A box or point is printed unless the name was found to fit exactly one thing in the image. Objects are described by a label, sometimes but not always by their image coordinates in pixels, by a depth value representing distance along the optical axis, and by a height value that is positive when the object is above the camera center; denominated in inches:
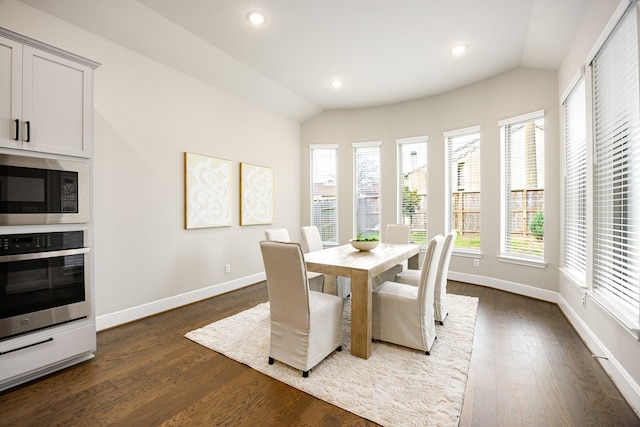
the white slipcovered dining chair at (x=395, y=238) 146.6 -14.1
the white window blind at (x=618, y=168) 76.6 +13.0
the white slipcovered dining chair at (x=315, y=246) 139.8 -17.7
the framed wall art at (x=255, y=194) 175.6 +11.2
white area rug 68.2 -45.2
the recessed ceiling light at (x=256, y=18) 112.0 +75.3
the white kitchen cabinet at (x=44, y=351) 75.0 -38.1
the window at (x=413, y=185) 198.5 +18.5
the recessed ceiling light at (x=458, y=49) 135.2 +76.3
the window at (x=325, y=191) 222.8 +16.4
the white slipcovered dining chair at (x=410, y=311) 93.4 -32.6
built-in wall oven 76.0 -18.9
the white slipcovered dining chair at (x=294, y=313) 80.5 -29.3
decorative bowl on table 123.1 -13.2
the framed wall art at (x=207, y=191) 145.6 +10.9
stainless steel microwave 76.0 +6.0
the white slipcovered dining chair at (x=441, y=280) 110.0 -27.8
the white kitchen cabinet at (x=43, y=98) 75.3 +31.6
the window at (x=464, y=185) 178.9 +17.1
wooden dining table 90.0 -19.9
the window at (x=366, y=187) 212.8 +18.4
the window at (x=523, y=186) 153.6 +14.2
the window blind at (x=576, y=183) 113.7 +12.2
